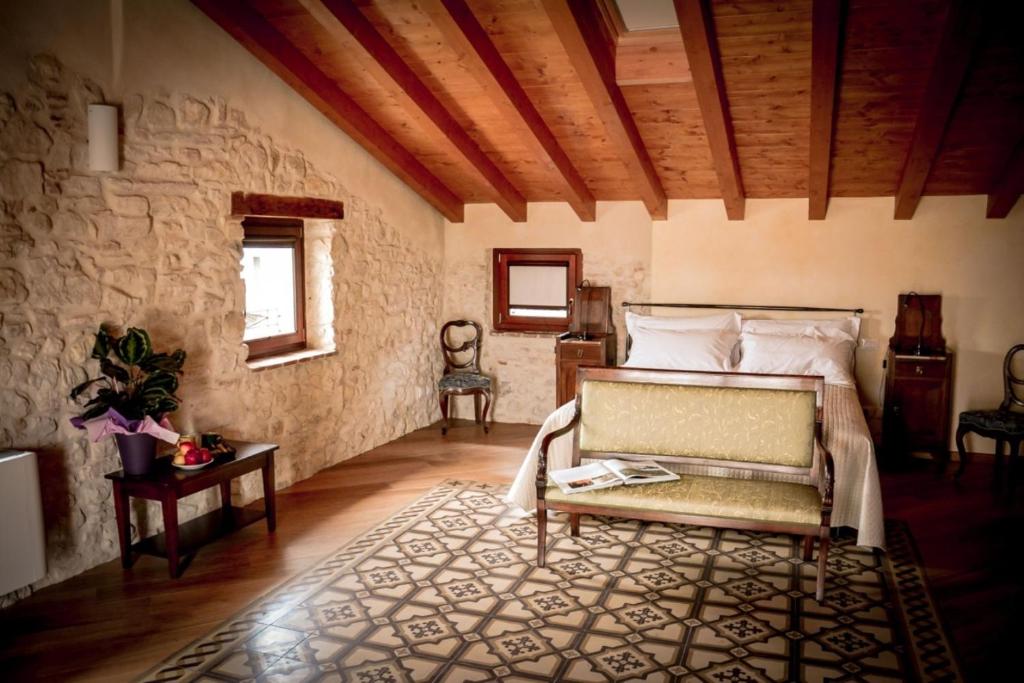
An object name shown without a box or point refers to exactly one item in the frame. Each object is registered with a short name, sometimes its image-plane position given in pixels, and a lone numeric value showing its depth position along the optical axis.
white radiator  3.38
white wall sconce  3.83
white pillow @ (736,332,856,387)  5.64
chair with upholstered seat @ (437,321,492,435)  6.62
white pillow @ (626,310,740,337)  6.24
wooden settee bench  3.68
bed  4.02
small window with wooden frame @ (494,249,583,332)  6.93
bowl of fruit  3.91
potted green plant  3.73
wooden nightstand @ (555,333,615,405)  6.44
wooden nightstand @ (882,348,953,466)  5.72
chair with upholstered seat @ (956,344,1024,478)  5.31
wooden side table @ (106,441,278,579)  3.78
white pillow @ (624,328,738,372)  5.87
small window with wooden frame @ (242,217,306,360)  5.19
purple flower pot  3.82
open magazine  3.88
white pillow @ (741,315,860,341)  5.93
